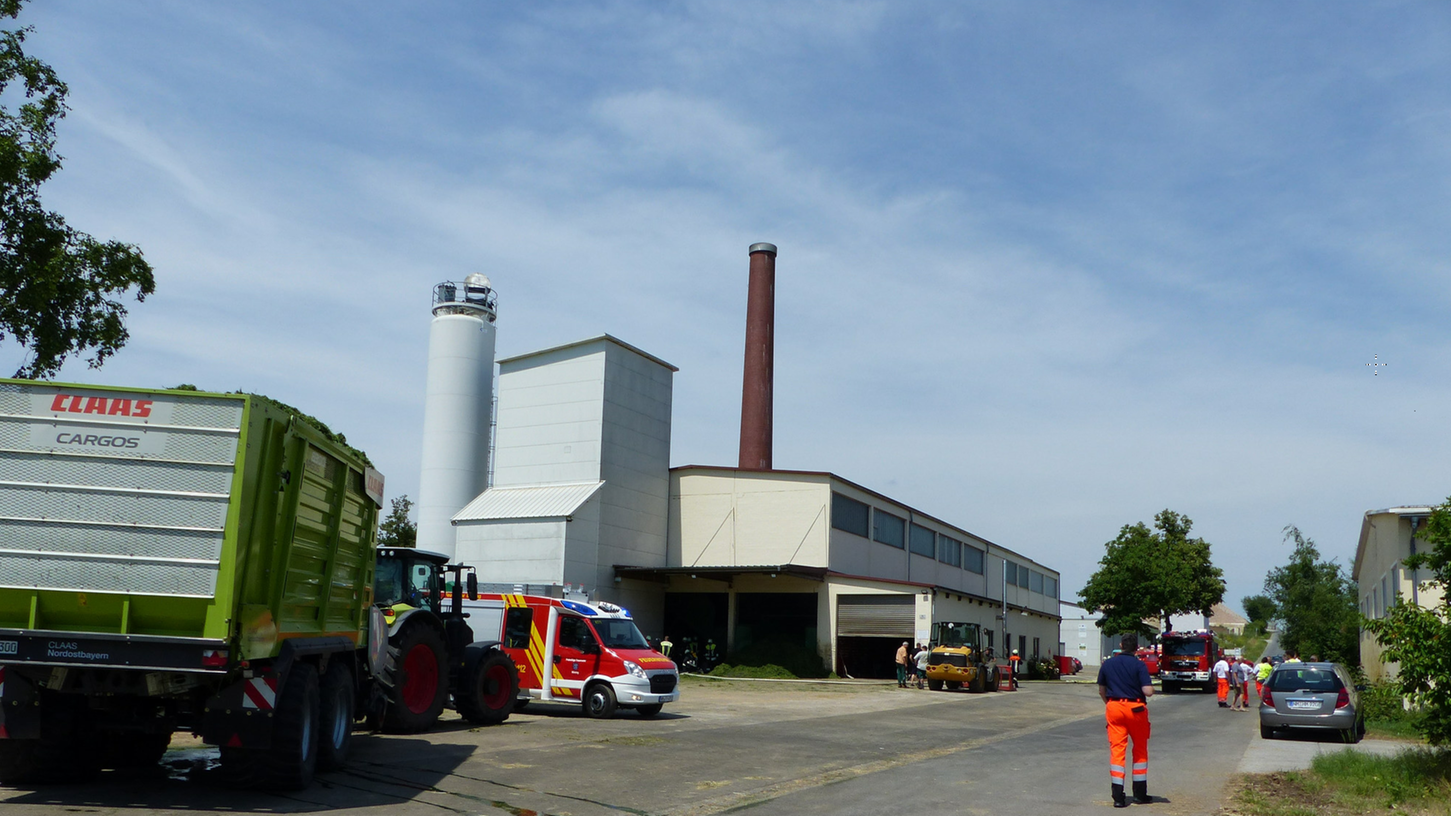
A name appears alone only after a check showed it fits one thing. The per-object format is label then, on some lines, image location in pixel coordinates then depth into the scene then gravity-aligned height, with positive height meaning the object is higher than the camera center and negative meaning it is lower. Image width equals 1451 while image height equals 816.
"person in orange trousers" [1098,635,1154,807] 11.08 -0.68
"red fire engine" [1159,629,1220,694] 41.69 -0.76
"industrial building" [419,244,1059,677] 41.94 +4.09
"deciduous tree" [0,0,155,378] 18.78 +5.74
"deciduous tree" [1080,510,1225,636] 54.97 +2.66
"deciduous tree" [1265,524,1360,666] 54.85 +2.48
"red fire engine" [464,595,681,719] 20.02 -0.67
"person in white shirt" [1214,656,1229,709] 32.34 -1.02
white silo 46.62 +8.54
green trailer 9.03 +0.24
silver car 20.12 -1.02
